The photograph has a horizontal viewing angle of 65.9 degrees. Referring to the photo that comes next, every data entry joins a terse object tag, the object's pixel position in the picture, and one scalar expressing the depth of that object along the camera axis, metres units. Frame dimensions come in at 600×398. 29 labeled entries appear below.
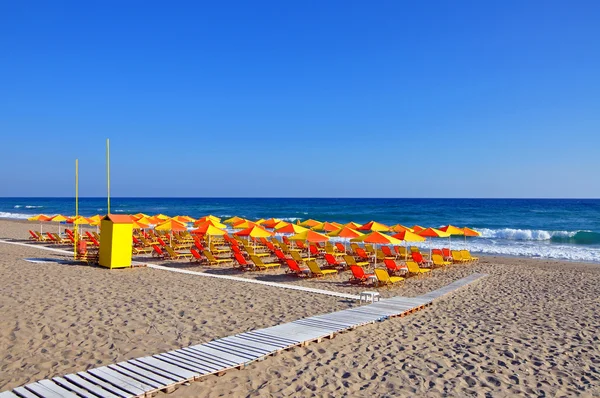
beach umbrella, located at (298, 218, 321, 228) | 18.09
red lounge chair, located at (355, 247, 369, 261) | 14.88
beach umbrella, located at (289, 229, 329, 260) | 13.15
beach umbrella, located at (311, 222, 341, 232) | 16.88
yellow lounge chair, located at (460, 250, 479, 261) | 16.16
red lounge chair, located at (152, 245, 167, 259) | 15.12
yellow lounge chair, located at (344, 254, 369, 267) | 12.63
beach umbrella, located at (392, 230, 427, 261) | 13.27
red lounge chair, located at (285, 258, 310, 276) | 12.04
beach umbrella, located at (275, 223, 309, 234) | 16.13
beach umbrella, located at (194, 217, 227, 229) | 16.61
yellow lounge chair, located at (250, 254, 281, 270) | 12.88
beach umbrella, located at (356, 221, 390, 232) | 16.06
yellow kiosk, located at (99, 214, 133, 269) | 12.31
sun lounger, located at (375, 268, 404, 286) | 10.75
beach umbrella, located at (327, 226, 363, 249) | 13.30
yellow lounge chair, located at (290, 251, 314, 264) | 13.50
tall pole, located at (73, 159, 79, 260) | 14.07
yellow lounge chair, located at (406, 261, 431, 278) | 12.20
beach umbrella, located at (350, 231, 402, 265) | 12.27
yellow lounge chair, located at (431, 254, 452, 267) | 14.54
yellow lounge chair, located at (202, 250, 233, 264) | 13.98
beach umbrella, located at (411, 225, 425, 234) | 15.77
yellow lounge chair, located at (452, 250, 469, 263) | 15.91
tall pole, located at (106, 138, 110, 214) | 13.19
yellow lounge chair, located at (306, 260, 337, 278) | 11.91
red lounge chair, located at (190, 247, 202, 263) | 14.06
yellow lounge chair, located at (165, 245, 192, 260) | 14.84
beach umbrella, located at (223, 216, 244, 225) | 18.58
